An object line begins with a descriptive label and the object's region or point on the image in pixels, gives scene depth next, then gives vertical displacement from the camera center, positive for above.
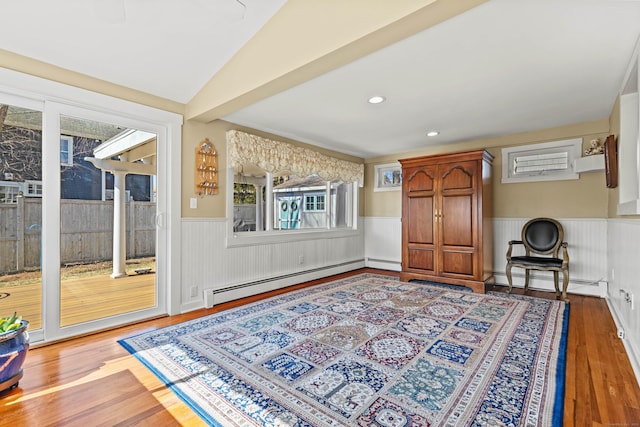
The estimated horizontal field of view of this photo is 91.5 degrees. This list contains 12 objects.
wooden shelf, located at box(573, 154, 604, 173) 3.57 +0.60
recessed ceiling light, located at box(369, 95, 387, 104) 3.07 +1.15
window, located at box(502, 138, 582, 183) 4.07 +0.73
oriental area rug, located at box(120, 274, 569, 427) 1.60 -1.01
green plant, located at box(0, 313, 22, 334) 1.89 -0.68
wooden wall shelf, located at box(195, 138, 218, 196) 3.42 +0.51
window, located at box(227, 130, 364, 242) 3.84 +0.36
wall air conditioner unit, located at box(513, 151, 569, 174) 4.14 +0.71
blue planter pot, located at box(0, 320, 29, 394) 1.78 -0.84
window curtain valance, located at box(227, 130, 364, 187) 3.70 +0.78
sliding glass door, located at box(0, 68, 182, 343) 2.40 +0.06
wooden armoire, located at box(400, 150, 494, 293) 4.13 -0.07
